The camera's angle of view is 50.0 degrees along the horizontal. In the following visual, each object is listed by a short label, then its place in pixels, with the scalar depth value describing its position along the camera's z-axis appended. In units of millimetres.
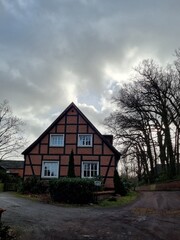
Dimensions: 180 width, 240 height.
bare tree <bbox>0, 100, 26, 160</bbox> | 23389
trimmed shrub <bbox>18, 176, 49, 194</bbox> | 15041
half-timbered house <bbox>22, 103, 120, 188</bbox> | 17550
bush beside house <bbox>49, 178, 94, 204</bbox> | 11684
